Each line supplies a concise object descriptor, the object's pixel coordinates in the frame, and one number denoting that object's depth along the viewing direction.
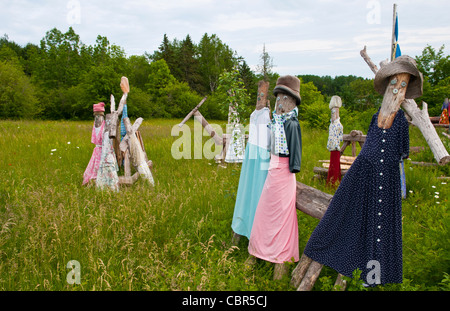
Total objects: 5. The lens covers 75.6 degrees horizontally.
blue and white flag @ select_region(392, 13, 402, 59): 5.04
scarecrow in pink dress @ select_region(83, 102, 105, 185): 6.54
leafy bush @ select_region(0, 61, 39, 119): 21.52
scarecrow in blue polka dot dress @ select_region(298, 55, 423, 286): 2.76
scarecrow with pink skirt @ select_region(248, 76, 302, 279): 3.31
